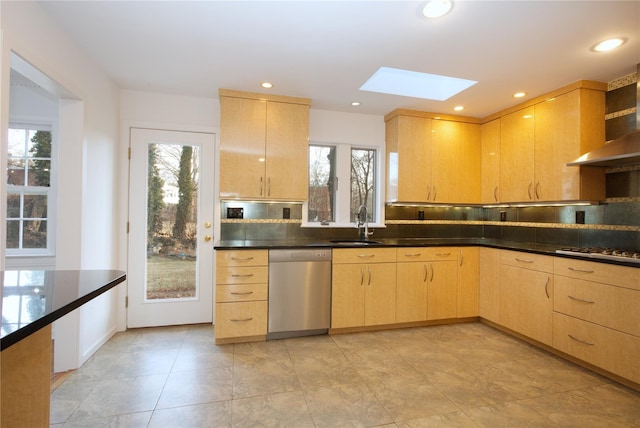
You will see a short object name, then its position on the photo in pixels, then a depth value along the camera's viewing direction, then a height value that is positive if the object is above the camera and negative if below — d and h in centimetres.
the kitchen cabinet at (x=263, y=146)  315 +74
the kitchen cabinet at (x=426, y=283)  329 -72
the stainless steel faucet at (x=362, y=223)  372 -7
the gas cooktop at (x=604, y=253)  227 -27
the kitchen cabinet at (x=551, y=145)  282 +75
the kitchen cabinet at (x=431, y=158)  364 +74
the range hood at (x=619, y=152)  232 +53
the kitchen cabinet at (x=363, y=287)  311 -73
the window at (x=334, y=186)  377 +38
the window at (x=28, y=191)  304 +22
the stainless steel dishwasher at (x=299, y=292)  296 -75
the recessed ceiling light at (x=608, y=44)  215 +127
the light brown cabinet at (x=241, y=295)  285 -75
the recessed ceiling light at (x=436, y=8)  179 +126
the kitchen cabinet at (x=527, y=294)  277 -73
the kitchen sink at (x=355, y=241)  326 -28
